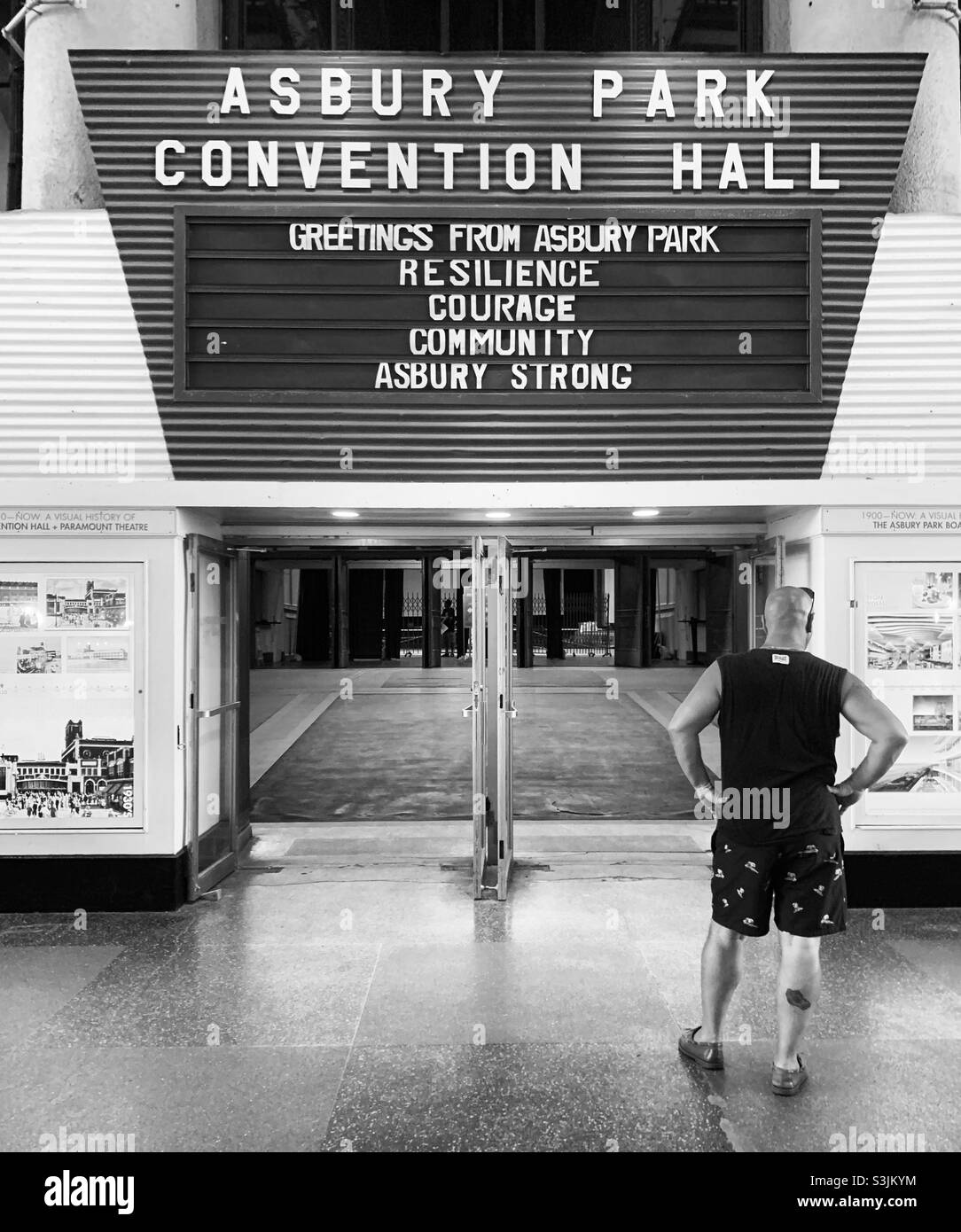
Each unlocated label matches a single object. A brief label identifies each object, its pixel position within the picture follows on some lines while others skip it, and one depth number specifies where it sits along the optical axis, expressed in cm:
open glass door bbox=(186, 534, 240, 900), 555
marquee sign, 528
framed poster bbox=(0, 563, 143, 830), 529
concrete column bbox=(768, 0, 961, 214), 597
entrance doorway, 600
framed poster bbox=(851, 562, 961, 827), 530
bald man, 311
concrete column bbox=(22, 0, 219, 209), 596
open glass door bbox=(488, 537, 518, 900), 554
